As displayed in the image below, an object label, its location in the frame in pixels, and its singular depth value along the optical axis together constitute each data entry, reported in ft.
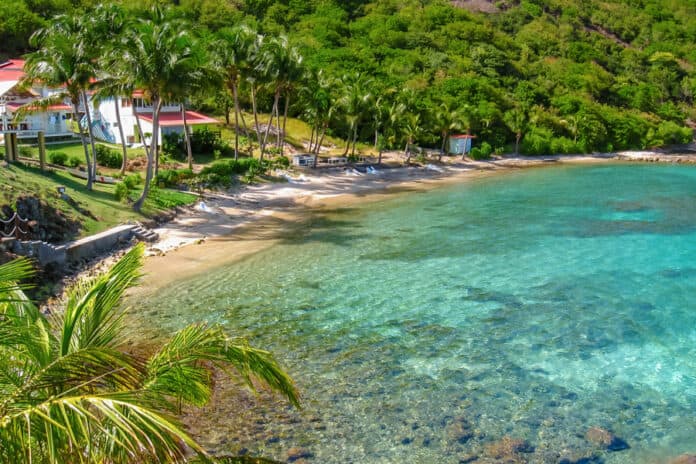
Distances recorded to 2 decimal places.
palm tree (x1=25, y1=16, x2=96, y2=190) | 95.96
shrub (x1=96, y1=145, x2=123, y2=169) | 128.98
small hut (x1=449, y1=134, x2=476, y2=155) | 213.05
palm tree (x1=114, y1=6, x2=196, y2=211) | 96.07
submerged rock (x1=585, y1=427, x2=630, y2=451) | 44.47
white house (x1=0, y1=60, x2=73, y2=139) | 132.87
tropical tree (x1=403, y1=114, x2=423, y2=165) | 193.08
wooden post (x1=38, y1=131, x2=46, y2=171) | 97.35
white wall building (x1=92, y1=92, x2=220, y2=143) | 151.84
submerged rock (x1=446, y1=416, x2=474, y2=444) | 44.80
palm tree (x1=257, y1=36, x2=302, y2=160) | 139.54
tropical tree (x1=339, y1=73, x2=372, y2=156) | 168.66
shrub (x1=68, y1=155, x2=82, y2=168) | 116.46
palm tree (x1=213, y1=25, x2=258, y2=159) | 133.59
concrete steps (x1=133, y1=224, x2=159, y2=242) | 92.99
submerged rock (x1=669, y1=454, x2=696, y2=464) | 42.73
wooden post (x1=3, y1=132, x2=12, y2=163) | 96.20
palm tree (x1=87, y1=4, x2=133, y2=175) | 102.12
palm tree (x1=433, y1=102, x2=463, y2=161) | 202.28
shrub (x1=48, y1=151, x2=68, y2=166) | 115.14
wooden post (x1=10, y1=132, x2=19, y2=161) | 96.99
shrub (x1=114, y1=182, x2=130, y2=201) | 102.63
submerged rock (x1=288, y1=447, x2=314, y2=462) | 41.93
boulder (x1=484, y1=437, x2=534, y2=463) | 42.57
